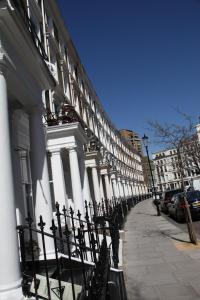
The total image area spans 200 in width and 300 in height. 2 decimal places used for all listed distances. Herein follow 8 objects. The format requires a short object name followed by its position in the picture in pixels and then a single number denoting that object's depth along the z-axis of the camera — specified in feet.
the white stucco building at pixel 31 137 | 10.53
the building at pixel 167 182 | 290.35
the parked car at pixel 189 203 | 45.10
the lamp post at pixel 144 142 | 58.06
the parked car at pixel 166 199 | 64.70
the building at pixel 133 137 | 281.85
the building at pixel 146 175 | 258.30
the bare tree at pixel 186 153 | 26.86
